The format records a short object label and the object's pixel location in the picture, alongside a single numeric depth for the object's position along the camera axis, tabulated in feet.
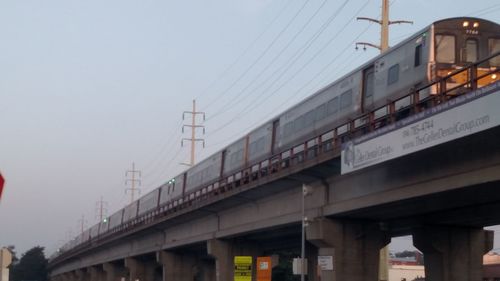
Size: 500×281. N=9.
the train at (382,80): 82.17
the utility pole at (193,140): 282.07
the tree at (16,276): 626.80
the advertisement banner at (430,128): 59.77
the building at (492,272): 245.24
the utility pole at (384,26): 137.47
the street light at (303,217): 101.43
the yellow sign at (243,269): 121.60
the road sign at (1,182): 35.86
